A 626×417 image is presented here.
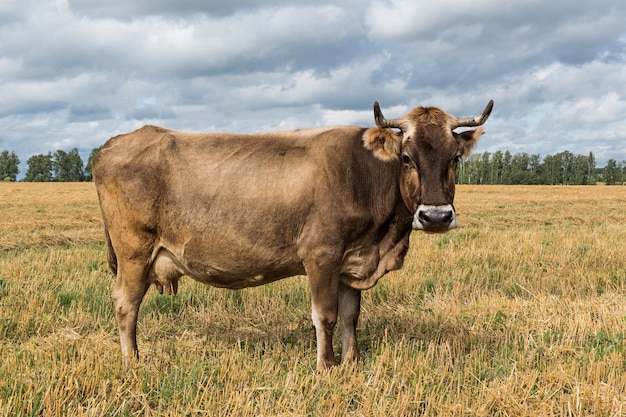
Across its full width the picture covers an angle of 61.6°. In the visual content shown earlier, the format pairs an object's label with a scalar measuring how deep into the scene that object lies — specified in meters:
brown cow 5.17
